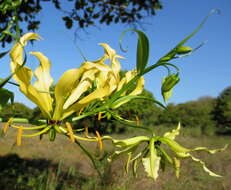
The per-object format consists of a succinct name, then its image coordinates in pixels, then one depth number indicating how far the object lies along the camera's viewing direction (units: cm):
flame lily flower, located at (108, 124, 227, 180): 56
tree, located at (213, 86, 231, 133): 1248
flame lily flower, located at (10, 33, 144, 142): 40
